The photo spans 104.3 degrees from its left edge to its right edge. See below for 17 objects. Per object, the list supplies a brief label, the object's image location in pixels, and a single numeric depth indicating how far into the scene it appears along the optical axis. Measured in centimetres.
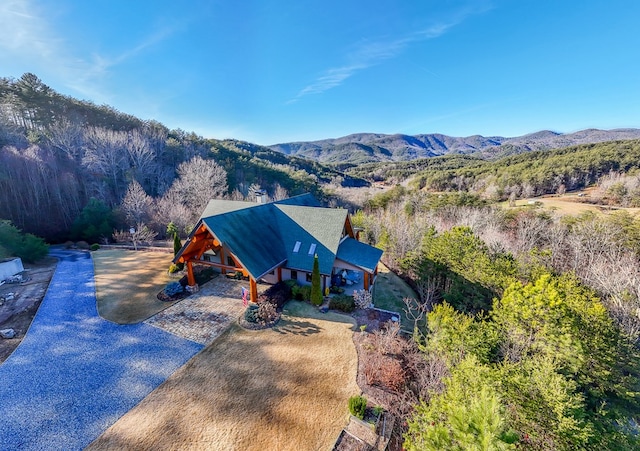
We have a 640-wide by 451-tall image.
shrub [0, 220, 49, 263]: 2252
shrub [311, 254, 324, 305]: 1706
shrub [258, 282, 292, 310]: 1727
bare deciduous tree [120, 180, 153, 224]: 3325
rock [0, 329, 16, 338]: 1355
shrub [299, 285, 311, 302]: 1825
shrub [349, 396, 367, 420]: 963
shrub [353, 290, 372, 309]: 1769
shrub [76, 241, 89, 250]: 3203
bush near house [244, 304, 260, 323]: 1535
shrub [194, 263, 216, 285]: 2073
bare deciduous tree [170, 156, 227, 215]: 3928
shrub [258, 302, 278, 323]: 1555
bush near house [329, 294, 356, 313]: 1698
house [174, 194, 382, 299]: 1709
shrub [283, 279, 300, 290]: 1882
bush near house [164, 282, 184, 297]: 1811
